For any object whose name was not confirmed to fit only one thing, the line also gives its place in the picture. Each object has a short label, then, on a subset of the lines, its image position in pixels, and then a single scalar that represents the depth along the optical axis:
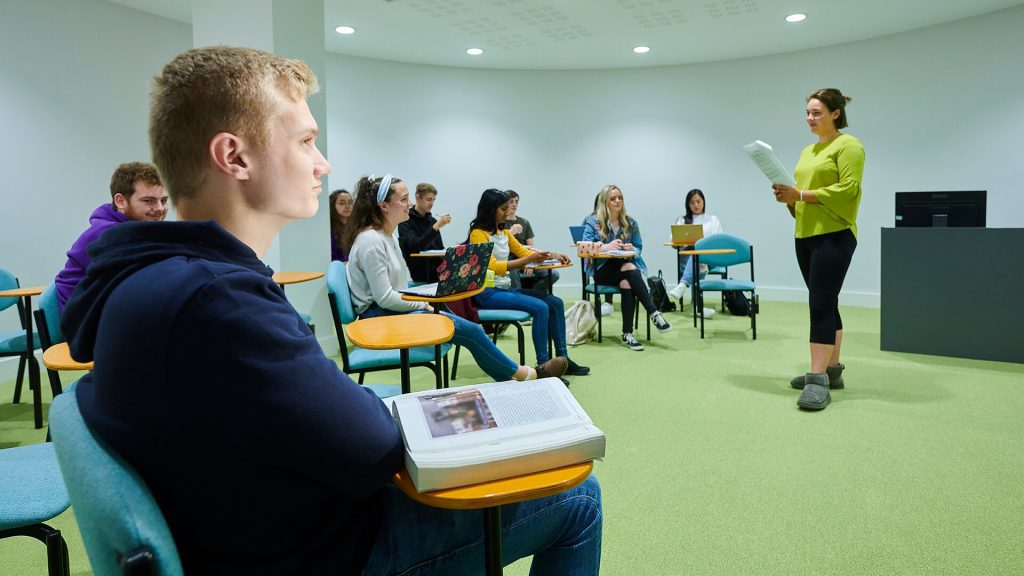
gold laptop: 5.91
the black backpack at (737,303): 6.45
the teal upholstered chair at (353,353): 2.57
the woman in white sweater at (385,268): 3.02
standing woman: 3.17
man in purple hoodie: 2.81
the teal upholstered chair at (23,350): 3.30
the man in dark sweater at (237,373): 0.72
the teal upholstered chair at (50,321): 2.62
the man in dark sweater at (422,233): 5.54
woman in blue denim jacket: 5.17
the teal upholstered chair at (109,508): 0.64
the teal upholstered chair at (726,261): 5.27
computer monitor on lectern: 4.25
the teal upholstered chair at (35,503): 1.27
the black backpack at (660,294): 6.56
